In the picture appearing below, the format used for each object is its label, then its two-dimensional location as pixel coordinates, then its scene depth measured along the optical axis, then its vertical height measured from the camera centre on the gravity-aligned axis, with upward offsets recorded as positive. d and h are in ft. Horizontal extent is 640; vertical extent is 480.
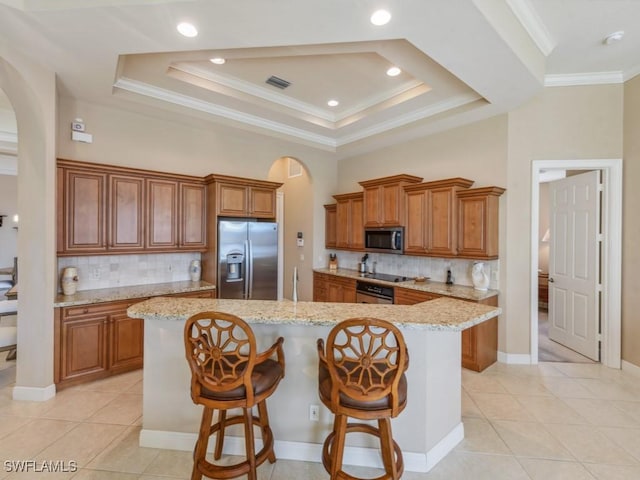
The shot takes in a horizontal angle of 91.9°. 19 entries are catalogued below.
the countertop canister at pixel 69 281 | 10.83 -1.54
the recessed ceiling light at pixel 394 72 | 11.46 +6.33
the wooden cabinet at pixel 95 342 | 9.91 -3.55
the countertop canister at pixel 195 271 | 13.92 -1.48
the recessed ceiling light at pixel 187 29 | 7.55 +5.21
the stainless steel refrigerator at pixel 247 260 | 13.38 -0.96
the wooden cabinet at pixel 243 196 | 13.43 +1.95
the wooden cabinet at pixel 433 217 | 12.99 +1.02
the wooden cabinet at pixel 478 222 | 12.30 +0.76
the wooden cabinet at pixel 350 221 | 16.92 +1.05
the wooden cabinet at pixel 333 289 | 16.29 -2.77
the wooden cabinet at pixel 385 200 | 14.53 +1.94
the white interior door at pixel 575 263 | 12.42 -0.94
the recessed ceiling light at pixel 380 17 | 7.02 +5.16
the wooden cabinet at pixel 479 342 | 11.50 -3.89
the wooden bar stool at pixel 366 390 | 5.27 -2.66
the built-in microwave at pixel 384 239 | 14.66 +0.03
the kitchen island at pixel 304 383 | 6.71 -3.33
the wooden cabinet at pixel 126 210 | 10.69 +1.06
